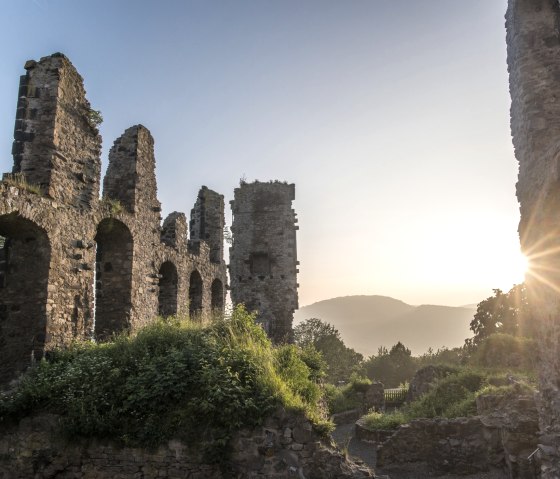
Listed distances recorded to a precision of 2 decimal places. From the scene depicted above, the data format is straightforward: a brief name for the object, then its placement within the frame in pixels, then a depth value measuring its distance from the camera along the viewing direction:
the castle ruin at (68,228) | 9.24
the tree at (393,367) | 33.28
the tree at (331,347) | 36.81
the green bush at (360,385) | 23.26
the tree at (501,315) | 31.97
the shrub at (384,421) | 15.66
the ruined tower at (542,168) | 6.69
